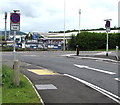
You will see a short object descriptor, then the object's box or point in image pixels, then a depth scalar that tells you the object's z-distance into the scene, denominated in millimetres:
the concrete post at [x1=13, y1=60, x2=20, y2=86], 8984
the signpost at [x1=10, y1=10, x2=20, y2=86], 13577
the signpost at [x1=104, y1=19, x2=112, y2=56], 27947
